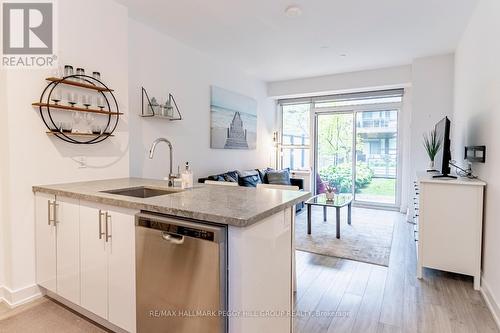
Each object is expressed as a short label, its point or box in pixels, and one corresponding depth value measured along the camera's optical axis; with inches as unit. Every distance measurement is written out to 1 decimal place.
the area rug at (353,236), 129.8
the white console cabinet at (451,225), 96.0
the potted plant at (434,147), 145.1
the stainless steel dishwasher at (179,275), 51.4
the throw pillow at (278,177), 213.3
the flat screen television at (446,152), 109.0
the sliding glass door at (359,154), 229.1
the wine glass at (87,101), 99.8
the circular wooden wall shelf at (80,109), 90.0
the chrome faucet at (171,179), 87.9
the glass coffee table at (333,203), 152.0
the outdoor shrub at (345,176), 238.9
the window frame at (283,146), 258.8
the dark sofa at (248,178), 170.1
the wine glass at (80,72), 97.3
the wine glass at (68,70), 93.4
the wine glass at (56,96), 91.2
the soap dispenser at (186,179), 84.7
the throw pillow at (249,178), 179.2
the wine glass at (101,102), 105.2
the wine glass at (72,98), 95.2
